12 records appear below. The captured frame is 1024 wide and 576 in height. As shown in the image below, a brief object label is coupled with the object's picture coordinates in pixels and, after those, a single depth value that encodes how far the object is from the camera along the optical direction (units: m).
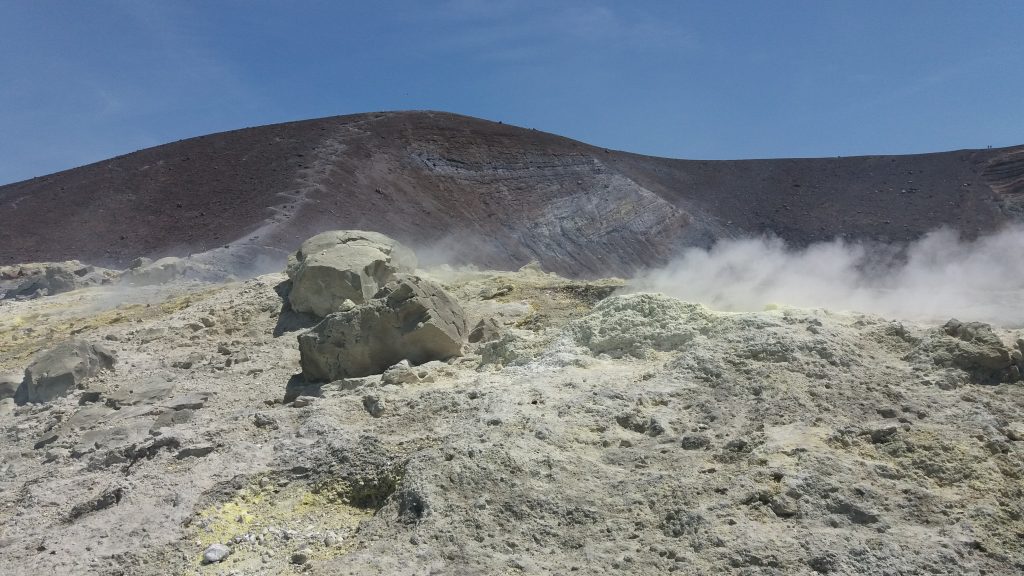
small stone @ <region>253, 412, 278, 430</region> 5.73
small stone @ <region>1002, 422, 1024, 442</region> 4.46
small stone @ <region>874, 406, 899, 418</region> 4.79
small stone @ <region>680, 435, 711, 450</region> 4.70
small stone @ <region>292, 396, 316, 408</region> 6.03
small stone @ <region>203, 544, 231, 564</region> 4.33
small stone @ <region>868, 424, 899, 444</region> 4.56
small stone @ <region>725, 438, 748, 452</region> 4.59
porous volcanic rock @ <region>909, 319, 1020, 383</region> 5.08
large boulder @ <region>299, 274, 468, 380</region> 6.50
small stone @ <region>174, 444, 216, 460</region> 5.42
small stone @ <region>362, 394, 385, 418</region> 5.57
